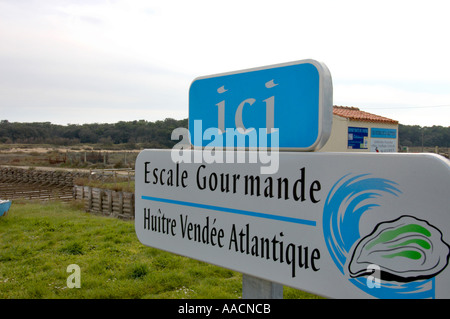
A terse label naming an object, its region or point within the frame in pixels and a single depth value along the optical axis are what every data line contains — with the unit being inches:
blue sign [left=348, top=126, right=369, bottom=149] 754.2
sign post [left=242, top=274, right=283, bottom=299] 65.9
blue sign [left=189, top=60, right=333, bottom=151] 61.9
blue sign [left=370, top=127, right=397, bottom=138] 810.2
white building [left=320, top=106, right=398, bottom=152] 746.2
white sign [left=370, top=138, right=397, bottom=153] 808.9
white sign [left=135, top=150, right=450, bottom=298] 47.2
